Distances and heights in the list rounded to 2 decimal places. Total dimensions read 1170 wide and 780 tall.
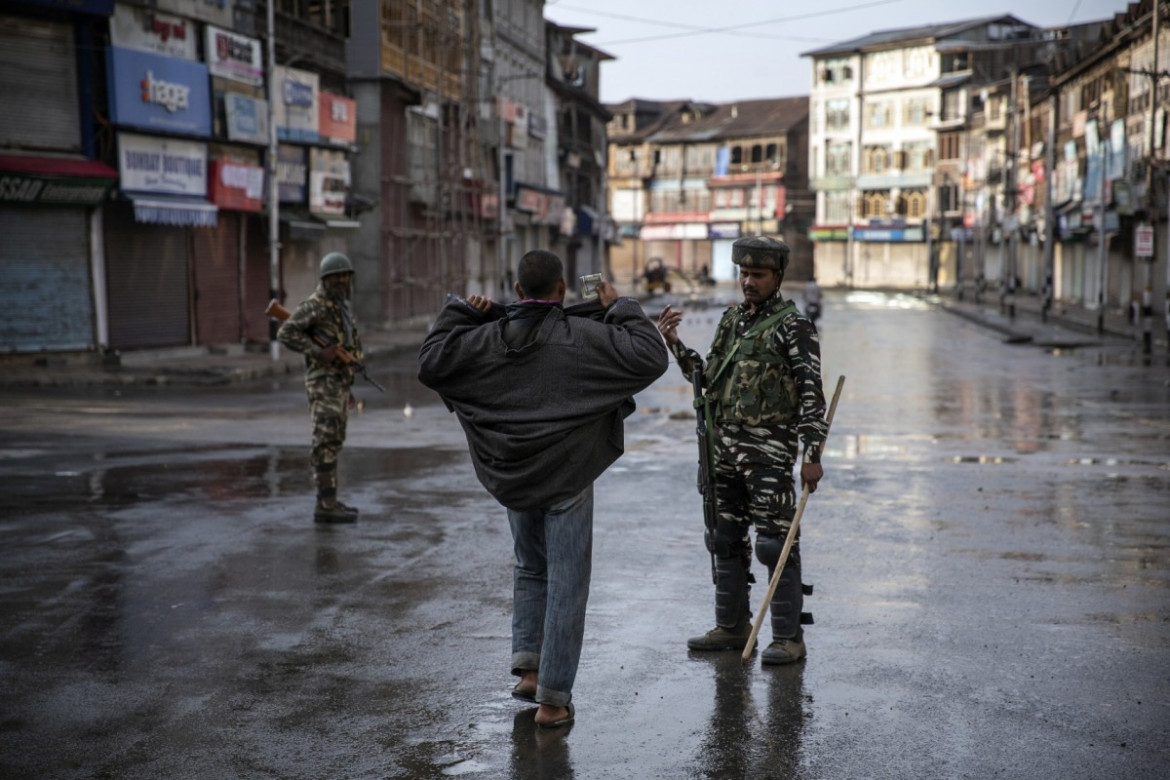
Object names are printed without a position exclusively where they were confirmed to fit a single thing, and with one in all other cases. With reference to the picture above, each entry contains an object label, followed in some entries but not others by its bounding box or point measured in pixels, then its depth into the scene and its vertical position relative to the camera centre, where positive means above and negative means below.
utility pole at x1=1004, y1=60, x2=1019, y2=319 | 54.34 +2.50
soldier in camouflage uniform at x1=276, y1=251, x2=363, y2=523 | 9.84 -0.78
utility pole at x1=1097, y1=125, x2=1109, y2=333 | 39.58 -0.15
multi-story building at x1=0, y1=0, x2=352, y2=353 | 23.97 +1.73
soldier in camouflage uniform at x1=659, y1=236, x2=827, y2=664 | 6.31 -0.75
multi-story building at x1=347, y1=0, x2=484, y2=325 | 40.06 +3.33
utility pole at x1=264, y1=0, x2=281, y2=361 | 27.34 +1.36
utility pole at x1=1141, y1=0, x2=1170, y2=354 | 29.98 +1.42
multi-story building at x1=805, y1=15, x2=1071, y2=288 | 91.19 +8.05
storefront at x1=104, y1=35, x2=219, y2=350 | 25.75 +1.41
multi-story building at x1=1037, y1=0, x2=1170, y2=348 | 42.19 +3.28
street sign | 33.06 +0.25
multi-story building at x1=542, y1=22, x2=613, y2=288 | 72.25 +5.69
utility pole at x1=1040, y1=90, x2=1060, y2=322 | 46.21 +1.04
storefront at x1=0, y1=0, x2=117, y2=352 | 23.62 +1.25
